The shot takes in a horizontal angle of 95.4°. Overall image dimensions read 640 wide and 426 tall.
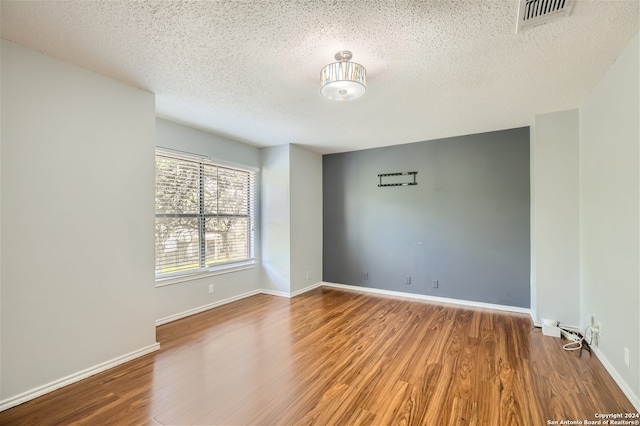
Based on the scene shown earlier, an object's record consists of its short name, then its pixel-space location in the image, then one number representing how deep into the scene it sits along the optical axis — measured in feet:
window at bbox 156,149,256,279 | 11.76
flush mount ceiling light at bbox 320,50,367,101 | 6.86
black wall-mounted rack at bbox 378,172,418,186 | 15.55
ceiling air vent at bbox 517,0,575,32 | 5.24
